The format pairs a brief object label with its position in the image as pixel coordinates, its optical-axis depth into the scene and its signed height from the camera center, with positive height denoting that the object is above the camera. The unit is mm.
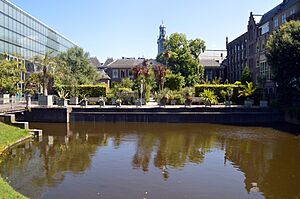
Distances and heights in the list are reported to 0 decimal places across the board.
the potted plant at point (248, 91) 39156 +844
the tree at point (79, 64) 59019 +6299
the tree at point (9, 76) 31844 +2247
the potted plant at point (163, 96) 35312 +259
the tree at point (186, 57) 62312 +7901
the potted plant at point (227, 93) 39591 +618
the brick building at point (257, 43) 44438 +10256
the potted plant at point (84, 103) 35919 -474
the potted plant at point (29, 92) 33712 +805
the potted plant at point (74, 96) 38938 +327
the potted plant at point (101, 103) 35781 -477
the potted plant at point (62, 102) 34366 -345
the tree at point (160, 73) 42344 +3216
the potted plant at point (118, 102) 36031 -431
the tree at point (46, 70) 38809 +3448
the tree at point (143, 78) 41094 +2561
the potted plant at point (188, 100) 35631 -176
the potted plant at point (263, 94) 35812 +480
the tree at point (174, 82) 47250 +2329
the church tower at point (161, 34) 126375 +24579
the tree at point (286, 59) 30984 +3648
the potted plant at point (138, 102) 35806 -380
